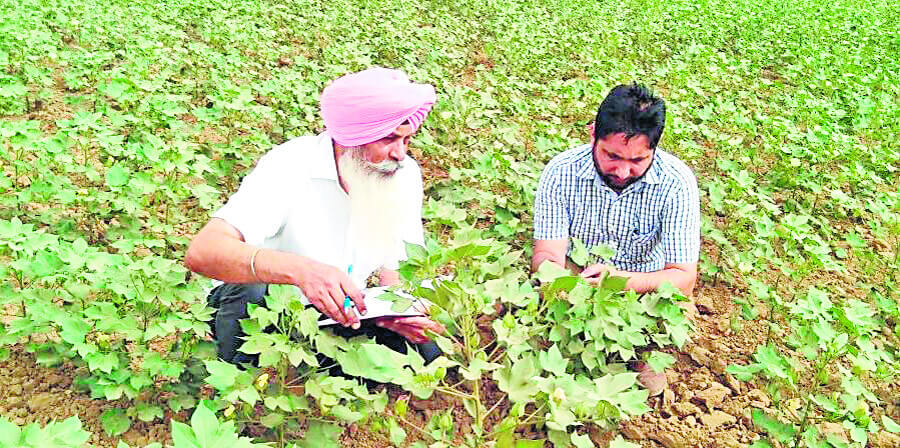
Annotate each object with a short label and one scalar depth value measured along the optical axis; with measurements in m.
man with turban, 2.28
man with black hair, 2.74
